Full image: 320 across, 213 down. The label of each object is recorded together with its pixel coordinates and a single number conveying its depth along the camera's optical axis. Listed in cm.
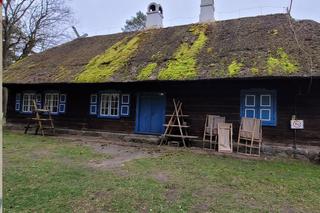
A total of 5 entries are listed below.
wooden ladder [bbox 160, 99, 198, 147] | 1018
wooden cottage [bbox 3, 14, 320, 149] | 901
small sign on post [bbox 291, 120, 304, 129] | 886
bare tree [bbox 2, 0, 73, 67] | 2322
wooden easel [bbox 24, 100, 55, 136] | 1255
